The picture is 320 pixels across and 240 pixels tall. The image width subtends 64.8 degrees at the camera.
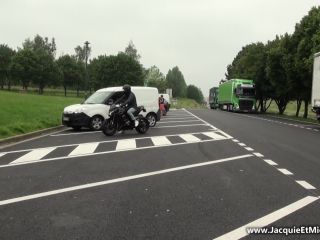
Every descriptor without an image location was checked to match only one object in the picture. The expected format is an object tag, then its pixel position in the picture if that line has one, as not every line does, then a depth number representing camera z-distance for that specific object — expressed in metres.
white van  10.26
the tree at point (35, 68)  42.71
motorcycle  8.92
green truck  26.38
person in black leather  8.97
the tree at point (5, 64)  44.87
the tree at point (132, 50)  63.58
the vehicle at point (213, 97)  36.35
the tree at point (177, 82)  84.82
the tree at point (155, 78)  62.88
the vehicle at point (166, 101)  21.25
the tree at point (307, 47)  17.44
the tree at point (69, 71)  48.56
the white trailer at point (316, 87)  12.04
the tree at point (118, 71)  46.52
